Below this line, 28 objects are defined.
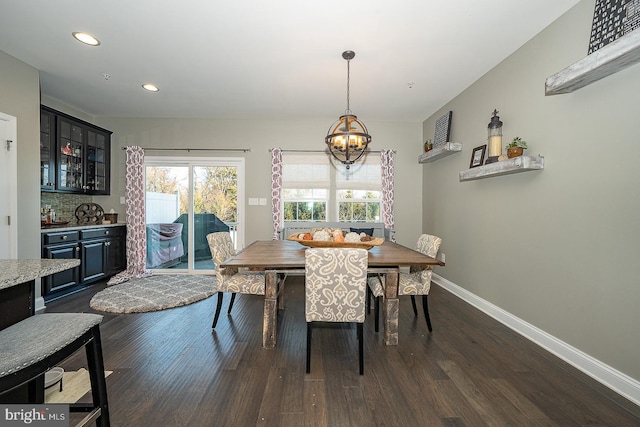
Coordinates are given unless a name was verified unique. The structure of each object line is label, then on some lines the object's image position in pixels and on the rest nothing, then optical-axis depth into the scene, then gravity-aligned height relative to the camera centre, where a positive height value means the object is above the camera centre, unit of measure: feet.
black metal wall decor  5.44 +4.00
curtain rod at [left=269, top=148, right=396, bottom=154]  15.53 +3.32
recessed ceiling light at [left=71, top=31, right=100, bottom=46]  8.12 +5.10
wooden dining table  6.93 -1.50
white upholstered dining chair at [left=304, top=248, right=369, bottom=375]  6.23 -1.74
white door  9.18 +0.62
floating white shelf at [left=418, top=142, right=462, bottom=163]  11.73 +2.71
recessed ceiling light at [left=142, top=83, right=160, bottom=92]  11.43 +5.13
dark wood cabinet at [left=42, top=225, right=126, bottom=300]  10.92 -2.05
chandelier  8.79 +2.37
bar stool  2.84 -1.58
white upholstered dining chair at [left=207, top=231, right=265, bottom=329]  8.26 -2.09
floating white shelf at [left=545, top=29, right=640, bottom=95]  5.05 +2.96
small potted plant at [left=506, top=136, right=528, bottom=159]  8.00 +1.89
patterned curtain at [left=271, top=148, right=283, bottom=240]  15.20 +1.32
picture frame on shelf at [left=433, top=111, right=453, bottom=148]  12.71 +3.86
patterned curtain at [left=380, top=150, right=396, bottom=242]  15.31 +1.49
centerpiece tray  7.95 -0.97
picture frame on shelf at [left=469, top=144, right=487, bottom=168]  10.13 +2.11
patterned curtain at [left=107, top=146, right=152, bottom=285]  14.75 -0.38
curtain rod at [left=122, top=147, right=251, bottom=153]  15.41 +3.37
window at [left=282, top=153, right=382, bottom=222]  15.61 +1.21
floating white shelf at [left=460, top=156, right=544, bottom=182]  7.64 +1.35
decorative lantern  9.12 +2.41
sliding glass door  15.55 +0.36
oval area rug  10.29 -3.58
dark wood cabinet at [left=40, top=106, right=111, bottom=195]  11.68 +2.55
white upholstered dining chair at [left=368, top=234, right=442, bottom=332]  8.22 -2.16
